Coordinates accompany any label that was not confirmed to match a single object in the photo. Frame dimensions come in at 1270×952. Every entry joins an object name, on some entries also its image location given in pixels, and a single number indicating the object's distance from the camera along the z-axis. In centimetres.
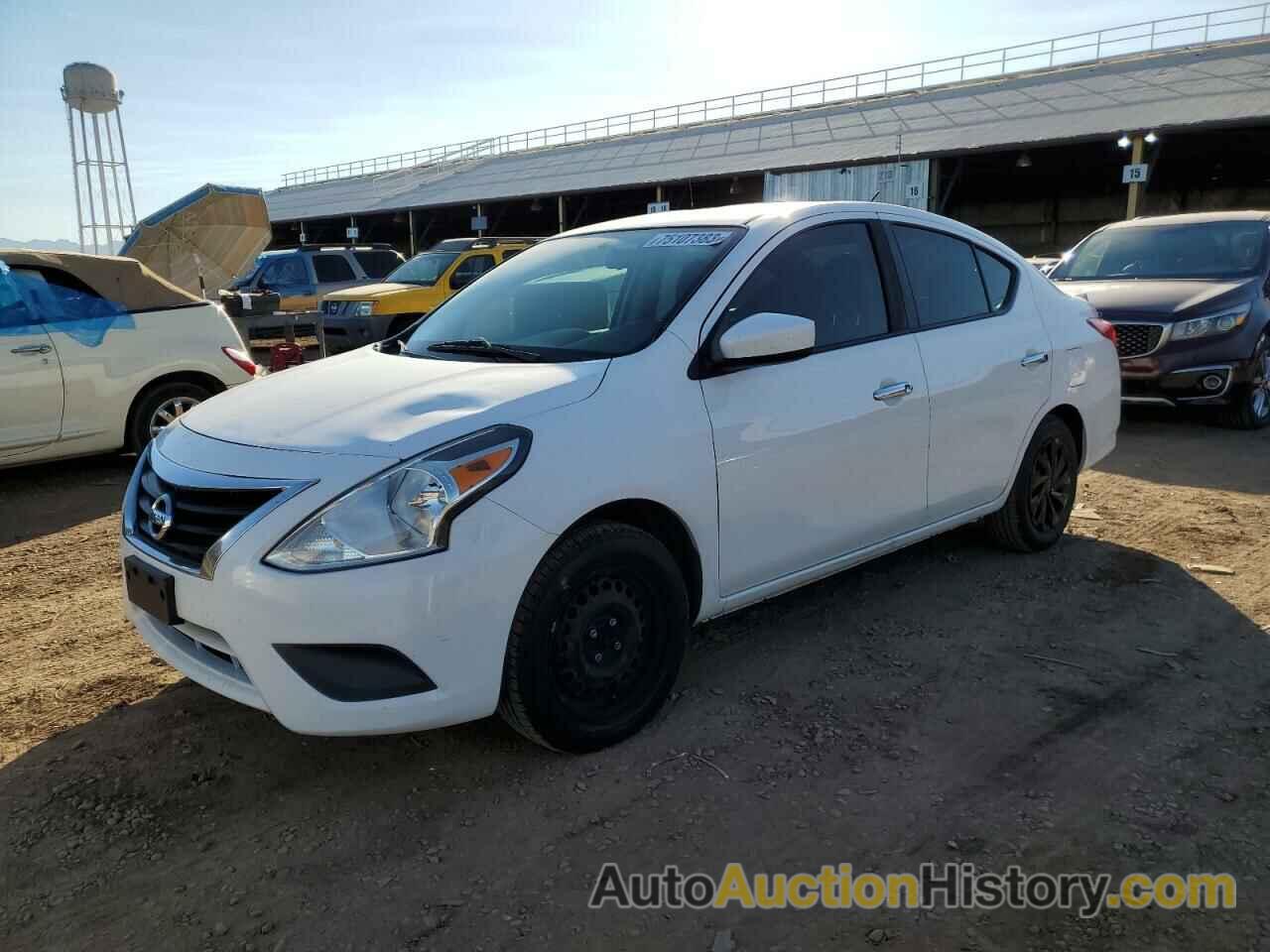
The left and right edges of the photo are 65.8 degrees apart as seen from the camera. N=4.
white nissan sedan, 263
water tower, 3331
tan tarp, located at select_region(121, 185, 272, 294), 1797
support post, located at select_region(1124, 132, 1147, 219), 2194
